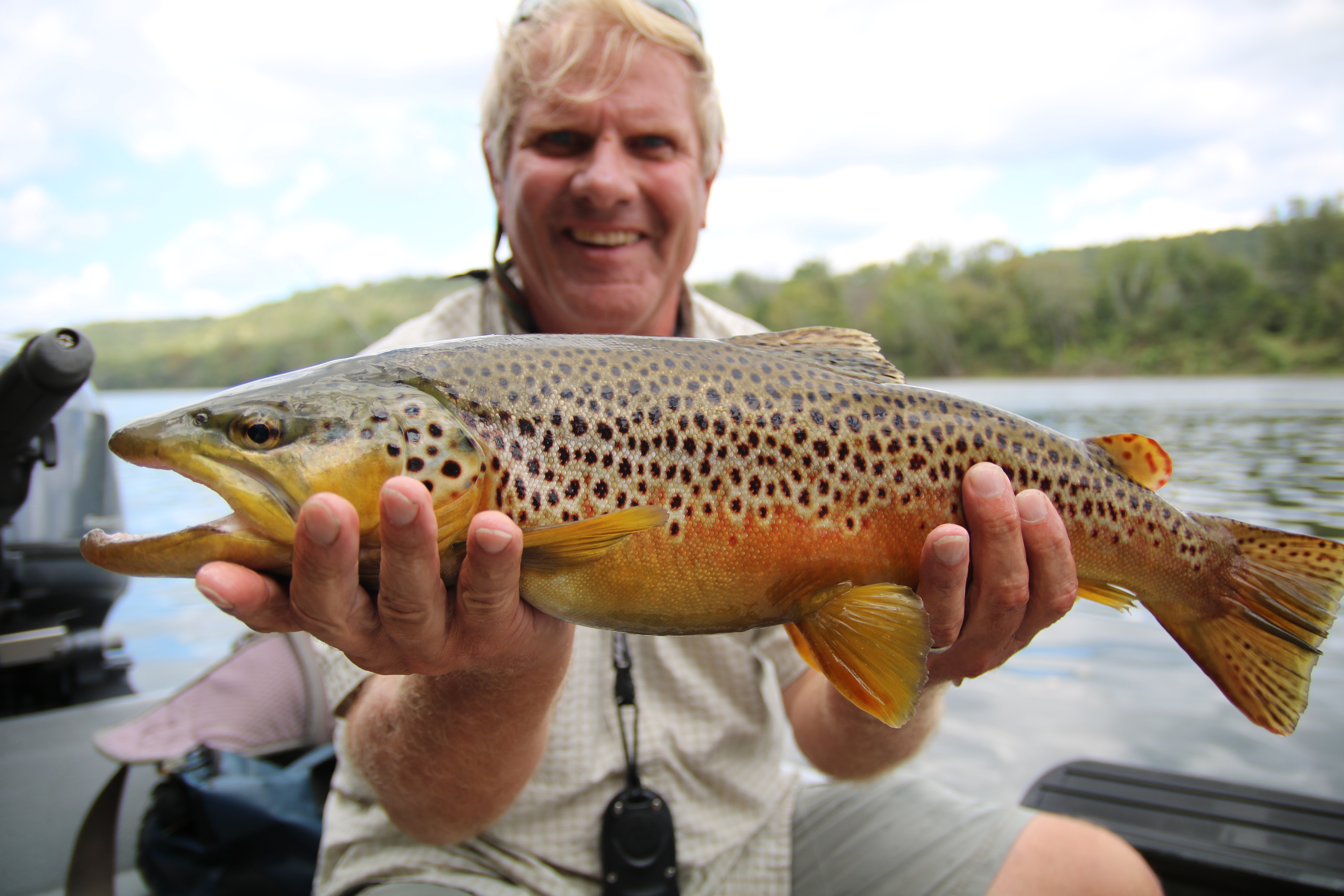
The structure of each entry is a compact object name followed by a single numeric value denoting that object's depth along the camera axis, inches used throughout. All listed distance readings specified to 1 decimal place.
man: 21.8
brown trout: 21.2
